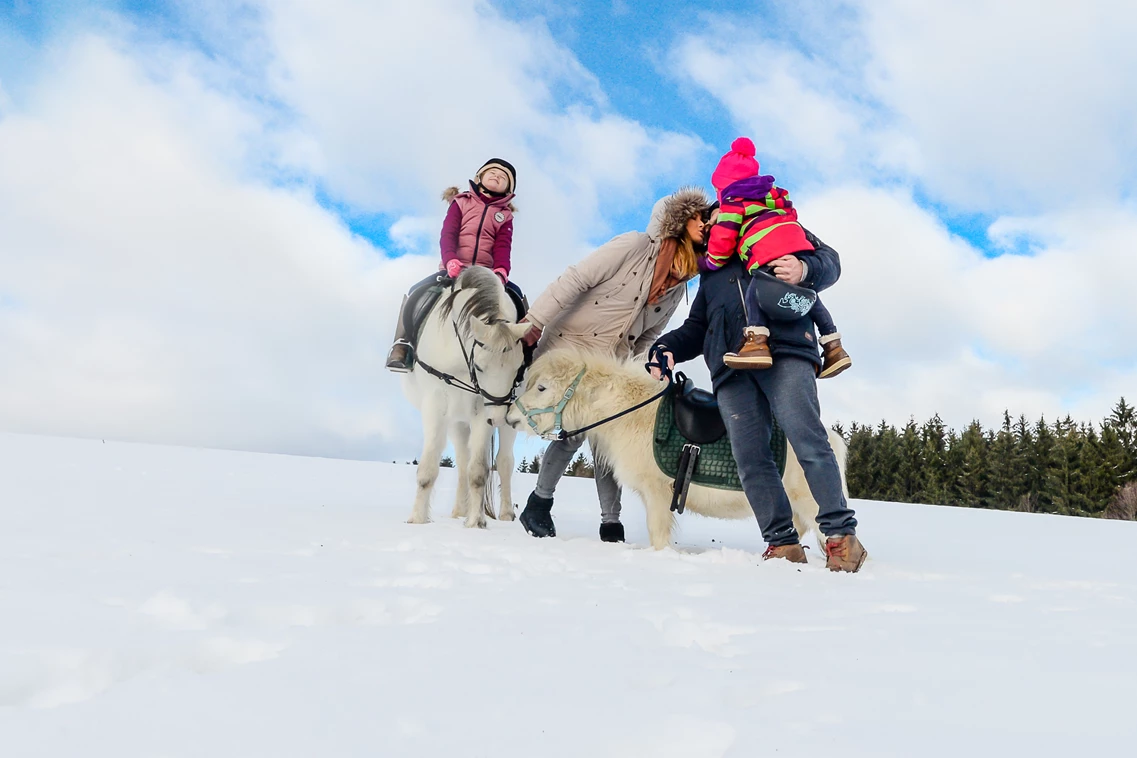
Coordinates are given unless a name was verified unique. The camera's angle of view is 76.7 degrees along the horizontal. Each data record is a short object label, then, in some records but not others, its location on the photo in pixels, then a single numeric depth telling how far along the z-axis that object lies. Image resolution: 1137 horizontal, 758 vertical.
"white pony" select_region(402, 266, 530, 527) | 5.30
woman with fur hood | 4.89
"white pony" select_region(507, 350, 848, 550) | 4.70
